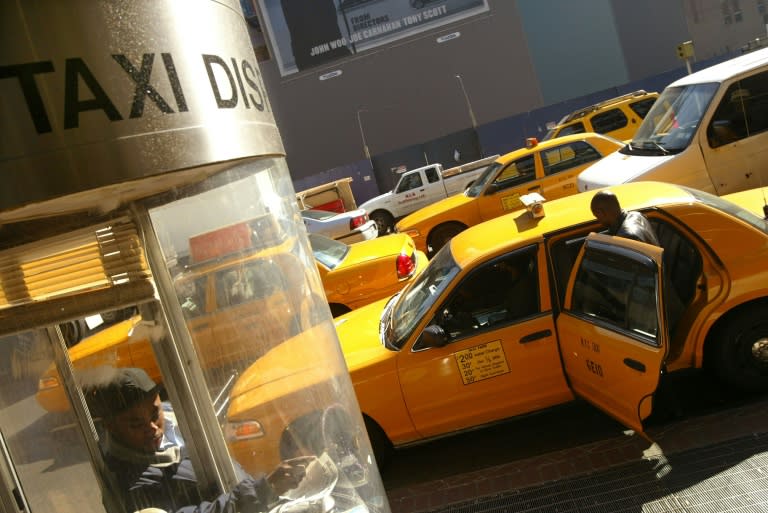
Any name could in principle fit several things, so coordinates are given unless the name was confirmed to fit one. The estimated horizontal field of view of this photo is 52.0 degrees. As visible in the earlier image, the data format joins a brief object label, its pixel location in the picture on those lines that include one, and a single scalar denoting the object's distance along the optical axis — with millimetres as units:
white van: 8844
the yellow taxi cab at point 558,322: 5105
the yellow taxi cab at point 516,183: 13016
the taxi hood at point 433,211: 13523
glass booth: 2590
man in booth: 2738
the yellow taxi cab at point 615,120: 19109
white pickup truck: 21672
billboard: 35438
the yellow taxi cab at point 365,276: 9156
